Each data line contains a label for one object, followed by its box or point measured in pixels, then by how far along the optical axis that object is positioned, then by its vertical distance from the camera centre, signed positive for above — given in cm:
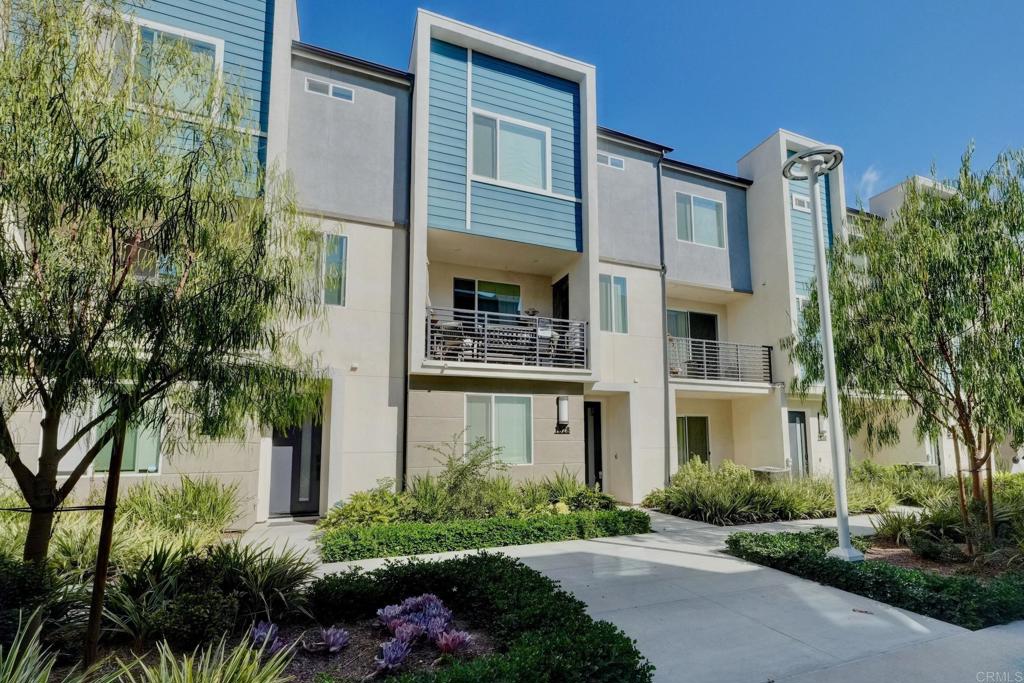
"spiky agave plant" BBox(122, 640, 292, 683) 290 -147
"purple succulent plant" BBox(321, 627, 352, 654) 398 -170
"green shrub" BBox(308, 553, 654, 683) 319 -155
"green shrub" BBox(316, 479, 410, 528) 866 -161
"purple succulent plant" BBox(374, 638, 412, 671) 360 -165
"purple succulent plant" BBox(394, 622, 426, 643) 394 -163
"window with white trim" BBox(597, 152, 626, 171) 1324 +624
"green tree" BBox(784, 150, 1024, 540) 667 +135
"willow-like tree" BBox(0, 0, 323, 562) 312 +106
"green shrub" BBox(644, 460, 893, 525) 1048 -180
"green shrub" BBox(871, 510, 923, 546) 801 -178
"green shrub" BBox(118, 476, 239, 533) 760 -138
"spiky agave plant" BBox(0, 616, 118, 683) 277 -138
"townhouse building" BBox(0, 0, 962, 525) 991 +331
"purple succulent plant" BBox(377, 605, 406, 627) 430 -164
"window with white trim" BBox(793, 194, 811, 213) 1496 +587
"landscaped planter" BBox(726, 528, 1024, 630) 498 -180
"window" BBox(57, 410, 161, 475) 811 -69
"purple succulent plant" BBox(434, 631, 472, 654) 385 -166
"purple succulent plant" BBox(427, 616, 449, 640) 403 -164
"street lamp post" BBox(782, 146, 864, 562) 680 +97
